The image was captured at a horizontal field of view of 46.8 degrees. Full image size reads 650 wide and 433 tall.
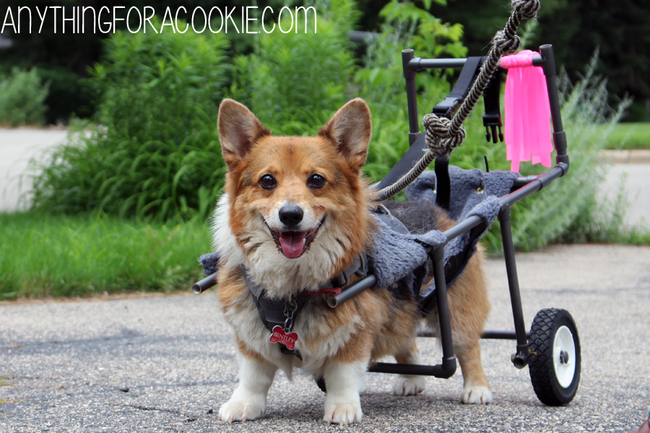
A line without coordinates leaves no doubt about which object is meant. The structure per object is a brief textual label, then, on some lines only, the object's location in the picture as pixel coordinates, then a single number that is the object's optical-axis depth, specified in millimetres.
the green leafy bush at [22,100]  22578
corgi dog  2844
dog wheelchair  3027
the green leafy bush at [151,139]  7652
